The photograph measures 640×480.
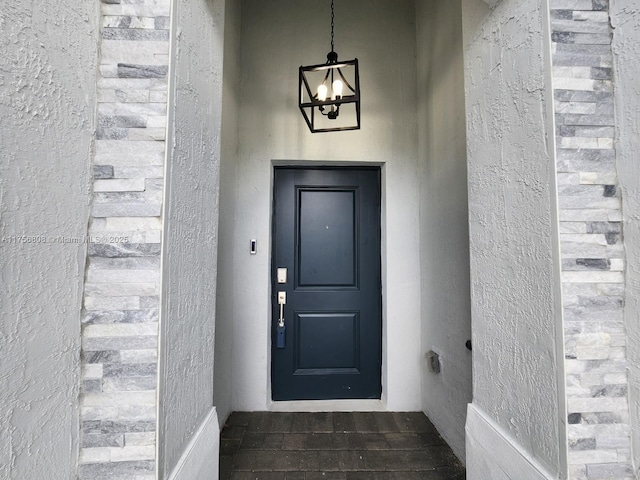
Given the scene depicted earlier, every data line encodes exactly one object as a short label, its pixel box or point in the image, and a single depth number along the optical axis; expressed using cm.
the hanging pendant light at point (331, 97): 158
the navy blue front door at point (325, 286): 230
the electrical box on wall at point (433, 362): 196
